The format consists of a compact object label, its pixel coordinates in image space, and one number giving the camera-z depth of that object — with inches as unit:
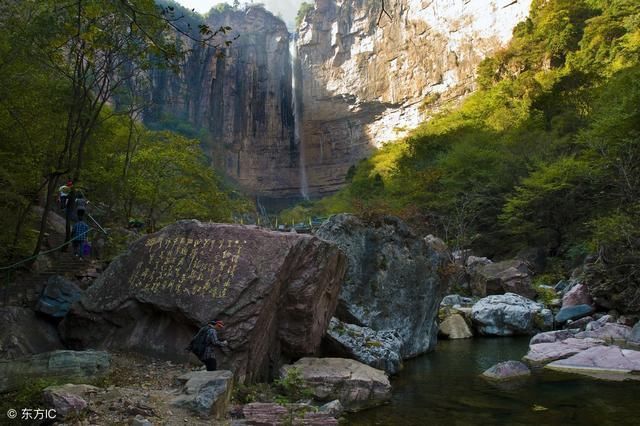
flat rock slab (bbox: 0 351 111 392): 238.5
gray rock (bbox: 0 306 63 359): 298.0
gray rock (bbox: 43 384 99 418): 201.4
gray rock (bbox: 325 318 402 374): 370.0
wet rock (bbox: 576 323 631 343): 454.1
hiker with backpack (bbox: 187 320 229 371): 270.7
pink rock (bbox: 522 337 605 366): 397.1
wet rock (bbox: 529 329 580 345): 462.0
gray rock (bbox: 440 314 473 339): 564.4
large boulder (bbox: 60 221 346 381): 299.3
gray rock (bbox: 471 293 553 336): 561.9
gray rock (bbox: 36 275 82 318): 344.8
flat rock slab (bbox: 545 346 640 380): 341.1
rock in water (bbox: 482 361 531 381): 353.1
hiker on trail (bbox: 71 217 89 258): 440.1
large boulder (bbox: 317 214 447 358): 466.9
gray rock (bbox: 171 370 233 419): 223.0
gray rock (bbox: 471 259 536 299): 705.6
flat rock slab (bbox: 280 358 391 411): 300.0
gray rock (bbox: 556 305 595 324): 558.3
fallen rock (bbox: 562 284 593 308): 588.1
